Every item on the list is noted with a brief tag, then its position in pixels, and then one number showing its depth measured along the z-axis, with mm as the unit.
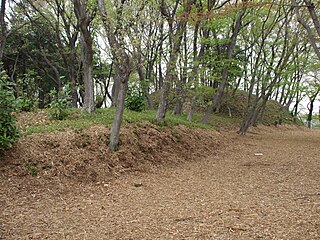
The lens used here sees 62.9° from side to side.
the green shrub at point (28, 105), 7031
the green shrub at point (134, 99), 9164
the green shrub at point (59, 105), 6254
